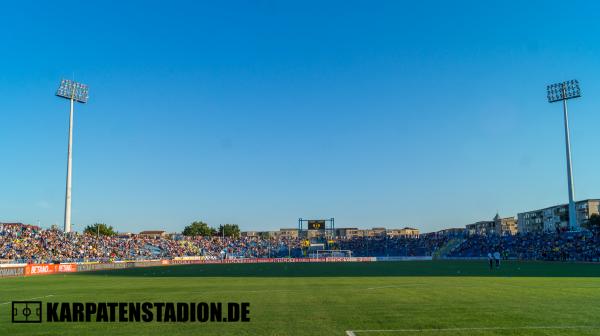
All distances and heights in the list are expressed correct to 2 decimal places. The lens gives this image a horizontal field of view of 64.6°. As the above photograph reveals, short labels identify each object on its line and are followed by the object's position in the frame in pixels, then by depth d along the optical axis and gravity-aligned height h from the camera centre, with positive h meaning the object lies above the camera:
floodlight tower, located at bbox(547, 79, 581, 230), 82.88 +19.81
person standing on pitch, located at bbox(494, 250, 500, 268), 45.81 -3.46
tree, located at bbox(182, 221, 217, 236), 192.76 -1.37
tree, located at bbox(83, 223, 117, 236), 166.50 -0.53
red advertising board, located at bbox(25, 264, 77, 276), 50.40 -4.52
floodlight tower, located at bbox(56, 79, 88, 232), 82.71 +24.05
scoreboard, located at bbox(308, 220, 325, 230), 96.44 +0.05
